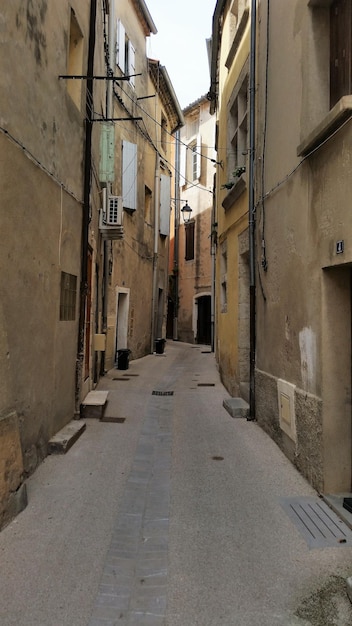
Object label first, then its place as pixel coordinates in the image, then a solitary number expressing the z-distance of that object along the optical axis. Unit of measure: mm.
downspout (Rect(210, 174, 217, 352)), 14828
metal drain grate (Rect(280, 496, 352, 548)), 3234
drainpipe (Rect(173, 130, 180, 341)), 25297
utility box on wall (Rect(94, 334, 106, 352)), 8758
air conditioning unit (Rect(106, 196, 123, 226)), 9492
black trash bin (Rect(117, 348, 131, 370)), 12781
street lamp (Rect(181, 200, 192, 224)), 23375
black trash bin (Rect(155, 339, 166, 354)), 17516
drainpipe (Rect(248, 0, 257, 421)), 6883
